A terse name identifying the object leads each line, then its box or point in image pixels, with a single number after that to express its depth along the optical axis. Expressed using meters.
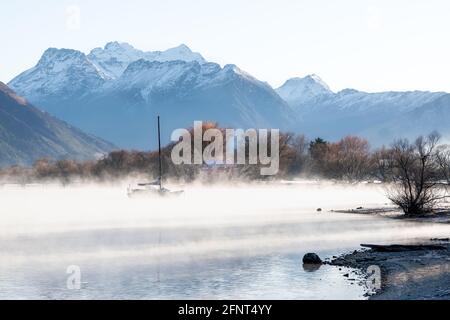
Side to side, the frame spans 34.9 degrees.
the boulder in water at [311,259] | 38.66
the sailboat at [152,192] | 121.96
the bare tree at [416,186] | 71.12
